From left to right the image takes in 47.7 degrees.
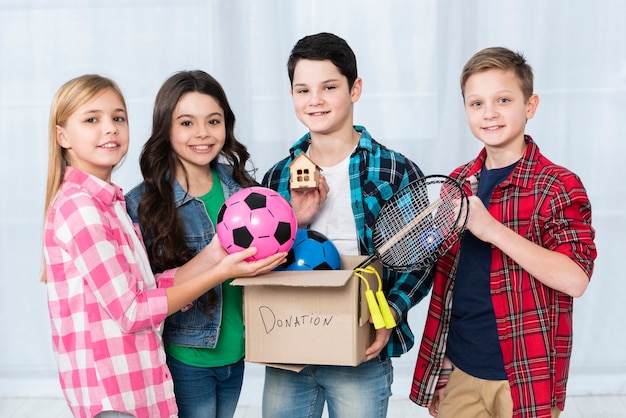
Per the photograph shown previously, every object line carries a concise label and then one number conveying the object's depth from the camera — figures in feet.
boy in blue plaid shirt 6.21
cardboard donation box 5.27
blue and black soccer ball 5.67
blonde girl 5.18
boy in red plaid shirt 5.41
